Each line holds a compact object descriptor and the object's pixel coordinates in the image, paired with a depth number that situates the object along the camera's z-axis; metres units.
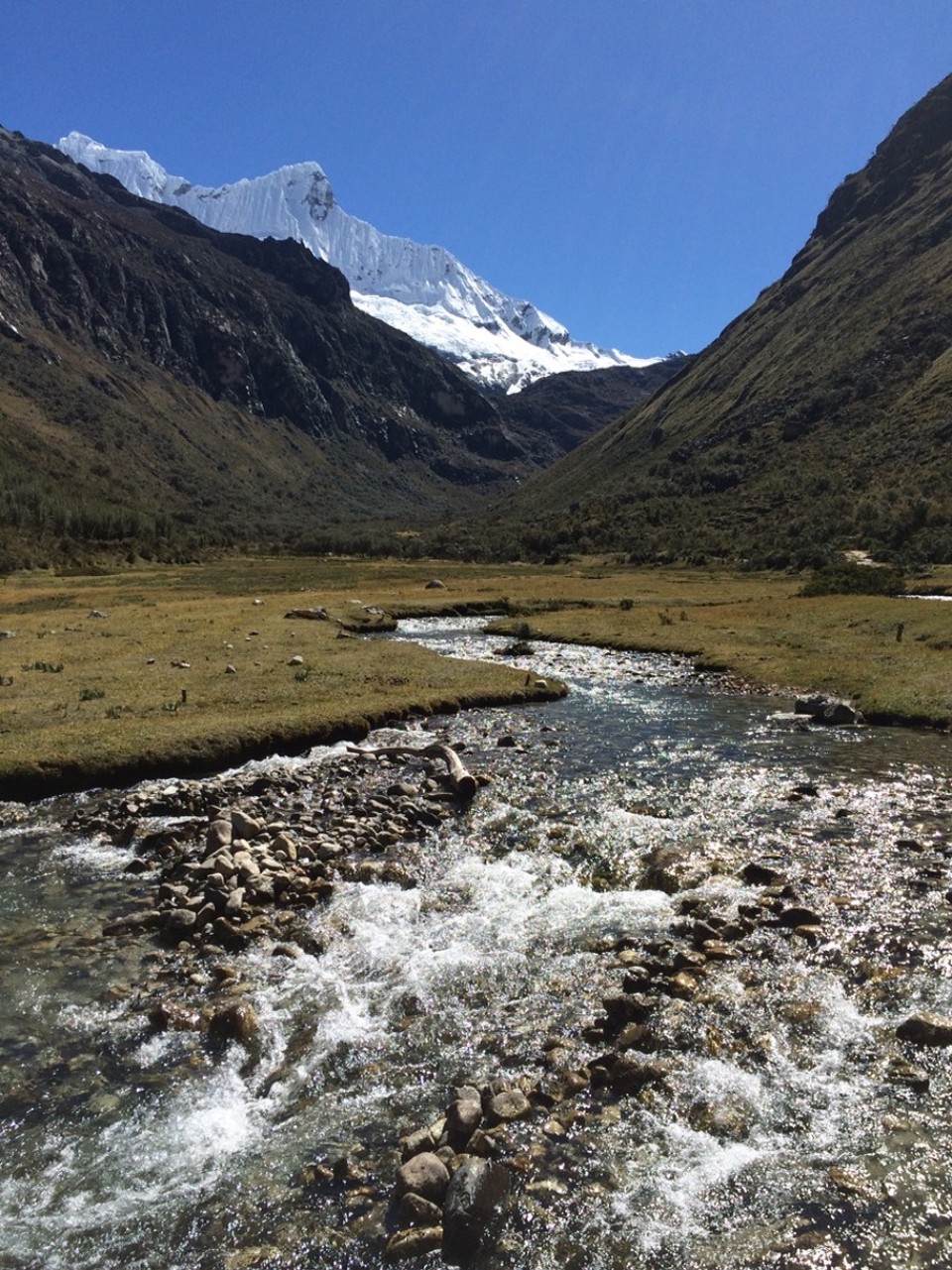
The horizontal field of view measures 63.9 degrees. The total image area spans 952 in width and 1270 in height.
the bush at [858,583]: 71.06
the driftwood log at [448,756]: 21.45
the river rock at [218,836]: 17.05
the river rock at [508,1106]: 9.10
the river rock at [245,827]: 17.73
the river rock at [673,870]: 15.47
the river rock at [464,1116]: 8.84
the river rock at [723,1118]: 8.91
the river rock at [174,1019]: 11.02
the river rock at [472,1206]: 7.55
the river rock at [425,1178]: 8.07
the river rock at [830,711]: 30.09
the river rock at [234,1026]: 10.80
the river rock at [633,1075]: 9.68
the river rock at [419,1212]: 7.80
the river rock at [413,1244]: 7.47
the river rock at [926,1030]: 10.41
